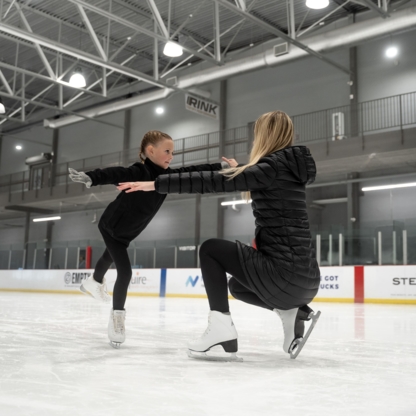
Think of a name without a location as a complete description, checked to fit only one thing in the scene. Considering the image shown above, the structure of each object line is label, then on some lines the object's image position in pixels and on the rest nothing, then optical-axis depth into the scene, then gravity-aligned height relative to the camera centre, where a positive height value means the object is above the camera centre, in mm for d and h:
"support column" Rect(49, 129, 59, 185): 28969 +7067
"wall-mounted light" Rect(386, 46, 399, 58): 17859 +7698
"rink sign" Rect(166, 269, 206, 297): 15195 -91
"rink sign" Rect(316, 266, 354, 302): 12850 -17
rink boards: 12258 -66
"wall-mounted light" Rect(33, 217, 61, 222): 27244 +2928
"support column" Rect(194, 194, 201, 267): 22406 +2599
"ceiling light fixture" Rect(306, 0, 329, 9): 11125 +5764
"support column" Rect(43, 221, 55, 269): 19266 +1519
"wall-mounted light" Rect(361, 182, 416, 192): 17516 +3259
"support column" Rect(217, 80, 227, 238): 21208 +5840
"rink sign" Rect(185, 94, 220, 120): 18545 +6147
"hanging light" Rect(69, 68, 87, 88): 14773 +5372
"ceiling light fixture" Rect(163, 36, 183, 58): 13422 +5738
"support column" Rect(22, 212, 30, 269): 28500 +2554
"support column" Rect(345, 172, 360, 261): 18531 +2822
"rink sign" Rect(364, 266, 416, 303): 12016 +36
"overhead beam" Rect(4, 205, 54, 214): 27188 +3373
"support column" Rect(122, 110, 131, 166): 25625 +7030
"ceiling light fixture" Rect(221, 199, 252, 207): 21117 +3092
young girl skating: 3498 +472
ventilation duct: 13844 +6784
